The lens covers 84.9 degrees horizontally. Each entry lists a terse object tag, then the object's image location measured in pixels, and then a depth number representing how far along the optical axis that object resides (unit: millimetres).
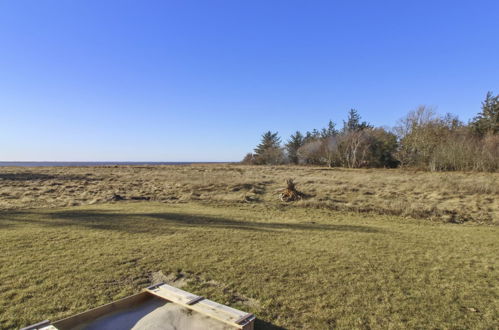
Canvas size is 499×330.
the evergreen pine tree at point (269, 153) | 58756
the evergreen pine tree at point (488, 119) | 37200
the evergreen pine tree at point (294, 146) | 58812
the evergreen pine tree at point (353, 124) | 55562
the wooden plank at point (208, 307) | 2998
